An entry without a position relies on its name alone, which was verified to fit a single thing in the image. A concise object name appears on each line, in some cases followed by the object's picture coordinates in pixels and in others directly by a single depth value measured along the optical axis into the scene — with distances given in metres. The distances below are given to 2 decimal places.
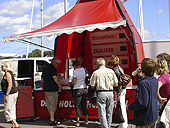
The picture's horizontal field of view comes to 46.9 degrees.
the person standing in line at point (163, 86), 3.24
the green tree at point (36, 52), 57.01
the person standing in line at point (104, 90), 4.13
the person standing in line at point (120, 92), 4.54
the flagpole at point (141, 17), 17.30
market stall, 5.64
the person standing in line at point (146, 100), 2.65
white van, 10.76
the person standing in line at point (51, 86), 5.46
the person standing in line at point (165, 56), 3.88
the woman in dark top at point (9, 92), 4.96
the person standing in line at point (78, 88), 5.13
